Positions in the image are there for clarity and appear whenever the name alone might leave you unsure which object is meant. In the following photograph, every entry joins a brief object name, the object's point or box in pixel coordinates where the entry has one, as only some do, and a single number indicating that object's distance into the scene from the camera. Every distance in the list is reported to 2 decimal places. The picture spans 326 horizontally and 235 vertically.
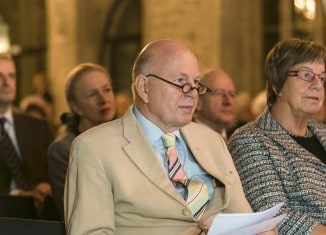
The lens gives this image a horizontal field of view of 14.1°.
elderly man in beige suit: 5.79
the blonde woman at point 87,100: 9.11
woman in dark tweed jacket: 6.80
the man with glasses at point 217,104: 10.50
